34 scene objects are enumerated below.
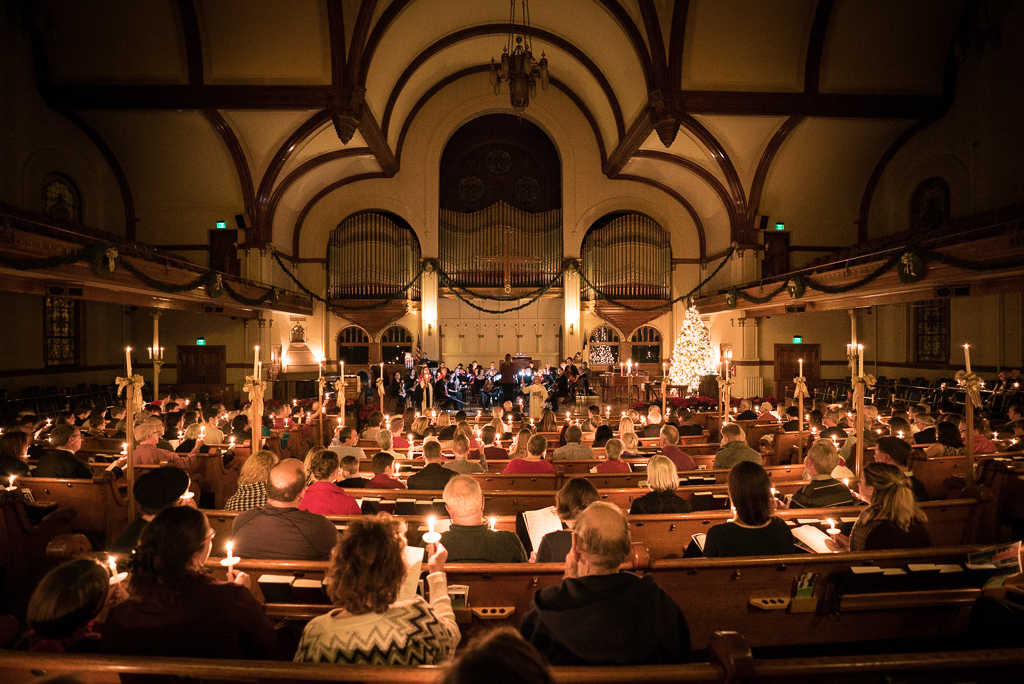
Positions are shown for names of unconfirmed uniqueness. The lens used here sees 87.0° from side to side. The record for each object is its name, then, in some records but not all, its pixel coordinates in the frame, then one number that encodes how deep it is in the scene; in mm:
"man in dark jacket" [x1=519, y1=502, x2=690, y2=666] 1818
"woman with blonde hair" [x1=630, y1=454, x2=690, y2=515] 3900
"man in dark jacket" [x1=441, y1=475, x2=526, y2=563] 2898
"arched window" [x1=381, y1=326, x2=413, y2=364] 19281
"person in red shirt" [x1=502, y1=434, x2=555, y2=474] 5477
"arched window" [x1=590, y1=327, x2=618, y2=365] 19469
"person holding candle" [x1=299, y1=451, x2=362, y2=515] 3836
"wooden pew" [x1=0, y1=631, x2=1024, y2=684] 1657
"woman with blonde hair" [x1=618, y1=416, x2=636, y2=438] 6502
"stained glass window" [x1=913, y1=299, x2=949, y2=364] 14375
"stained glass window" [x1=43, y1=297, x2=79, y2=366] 13805
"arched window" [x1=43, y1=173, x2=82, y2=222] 13328
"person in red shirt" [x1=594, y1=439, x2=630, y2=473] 5445
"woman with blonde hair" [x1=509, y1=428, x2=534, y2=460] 6328
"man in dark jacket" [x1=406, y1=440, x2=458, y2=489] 4703
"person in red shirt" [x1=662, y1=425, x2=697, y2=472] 5758
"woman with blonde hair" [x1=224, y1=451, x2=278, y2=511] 4066
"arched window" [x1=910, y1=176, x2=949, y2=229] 14159
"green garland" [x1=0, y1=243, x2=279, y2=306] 7758
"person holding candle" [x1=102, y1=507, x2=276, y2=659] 1894
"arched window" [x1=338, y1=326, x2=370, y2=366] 19234
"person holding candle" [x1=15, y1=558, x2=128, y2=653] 1868
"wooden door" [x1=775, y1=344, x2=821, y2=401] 17203
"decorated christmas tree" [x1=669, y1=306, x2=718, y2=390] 15750
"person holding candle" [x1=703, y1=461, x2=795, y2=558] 2846
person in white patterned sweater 1818
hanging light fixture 10523
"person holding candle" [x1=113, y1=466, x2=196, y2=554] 3092
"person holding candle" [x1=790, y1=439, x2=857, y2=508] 4038
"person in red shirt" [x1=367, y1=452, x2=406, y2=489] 4648
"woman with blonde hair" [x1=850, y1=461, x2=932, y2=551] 2957
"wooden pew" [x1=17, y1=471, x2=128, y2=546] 4793
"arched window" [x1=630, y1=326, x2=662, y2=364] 19453
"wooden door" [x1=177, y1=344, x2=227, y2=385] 16531
